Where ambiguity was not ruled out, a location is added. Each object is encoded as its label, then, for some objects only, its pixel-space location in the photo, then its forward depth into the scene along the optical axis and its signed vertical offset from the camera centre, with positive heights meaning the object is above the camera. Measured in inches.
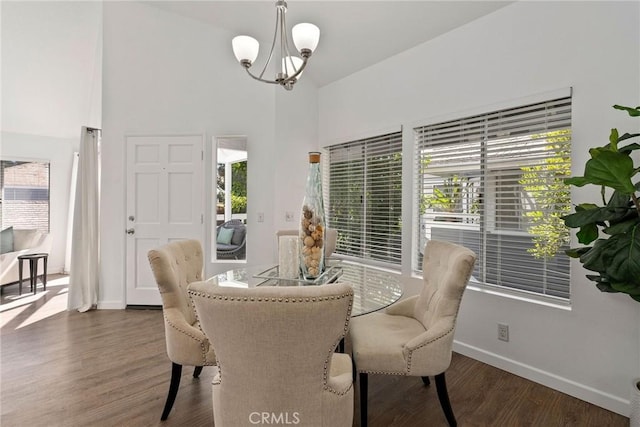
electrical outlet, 94.4 -34.7
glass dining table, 70.7 -17.7
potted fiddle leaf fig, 57.6 -0.9
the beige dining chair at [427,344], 65.0 -27.4
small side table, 165.3 -27.2
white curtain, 141.9 -8.7
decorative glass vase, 71.4 -1.6
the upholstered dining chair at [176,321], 66.3 -23.5
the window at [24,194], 197.5 +12.1
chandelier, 79.4 +45.0
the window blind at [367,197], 132.7 +8.7
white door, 146.6 +7.4
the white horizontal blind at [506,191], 87.4 +7.9
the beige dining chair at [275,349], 38.4 -17.1
